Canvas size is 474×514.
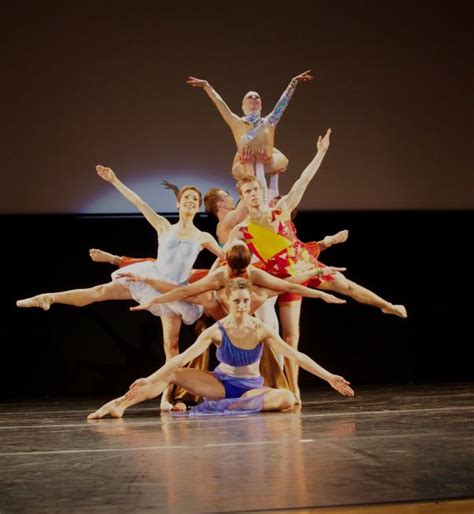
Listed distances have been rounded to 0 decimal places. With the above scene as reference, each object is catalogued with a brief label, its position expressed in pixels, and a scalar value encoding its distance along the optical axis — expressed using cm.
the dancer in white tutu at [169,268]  512
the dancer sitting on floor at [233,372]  427
